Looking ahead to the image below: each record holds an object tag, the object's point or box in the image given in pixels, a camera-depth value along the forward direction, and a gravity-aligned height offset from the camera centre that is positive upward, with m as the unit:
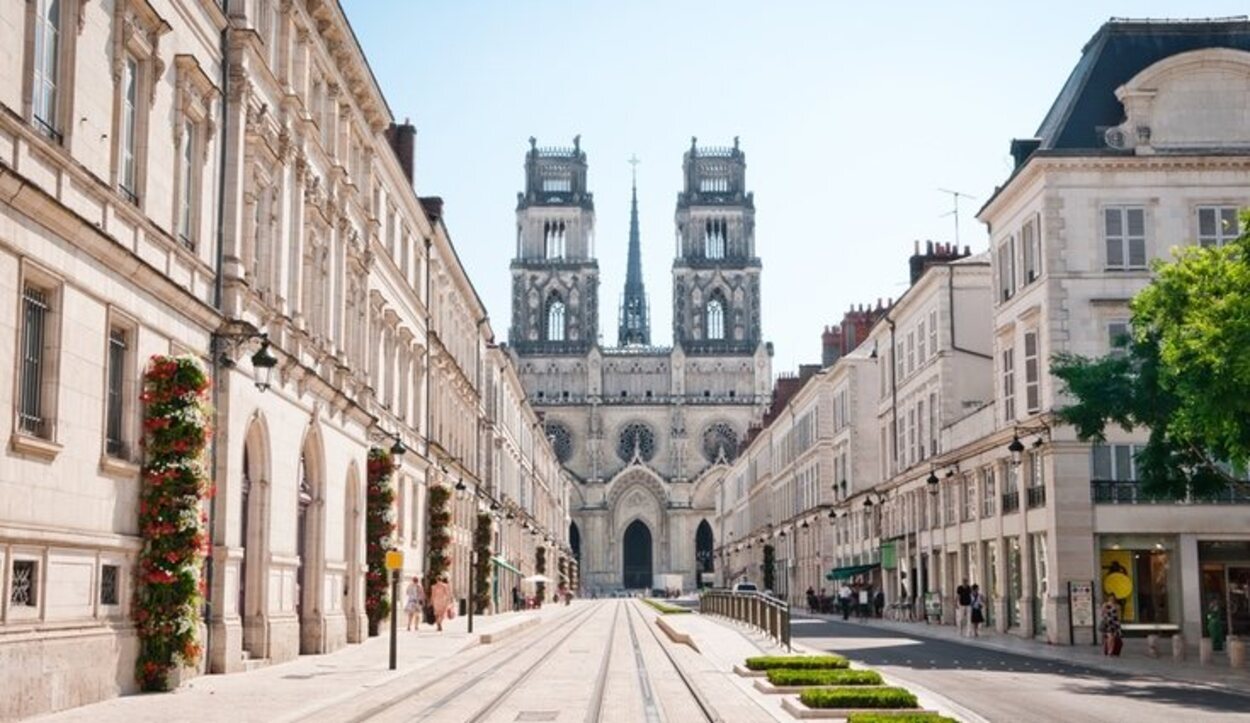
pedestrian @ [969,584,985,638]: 45.18 -1.54
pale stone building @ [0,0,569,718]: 17.44 +3.88
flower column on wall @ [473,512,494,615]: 66.06 +0.16
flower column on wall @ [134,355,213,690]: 21.17 +0.49
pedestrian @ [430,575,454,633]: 47.84 -1.29
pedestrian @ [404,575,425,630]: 46.00 -1.33
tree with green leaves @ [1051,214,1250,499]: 27.11 +3.54
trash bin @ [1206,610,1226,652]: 34.94 -1.66
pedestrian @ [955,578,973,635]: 47.06 -1.39
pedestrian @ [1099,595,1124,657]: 35.53 -1.72
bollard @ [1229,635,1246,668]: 30.23 -1.86
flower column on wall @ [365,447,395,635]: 39.31 +0.67
